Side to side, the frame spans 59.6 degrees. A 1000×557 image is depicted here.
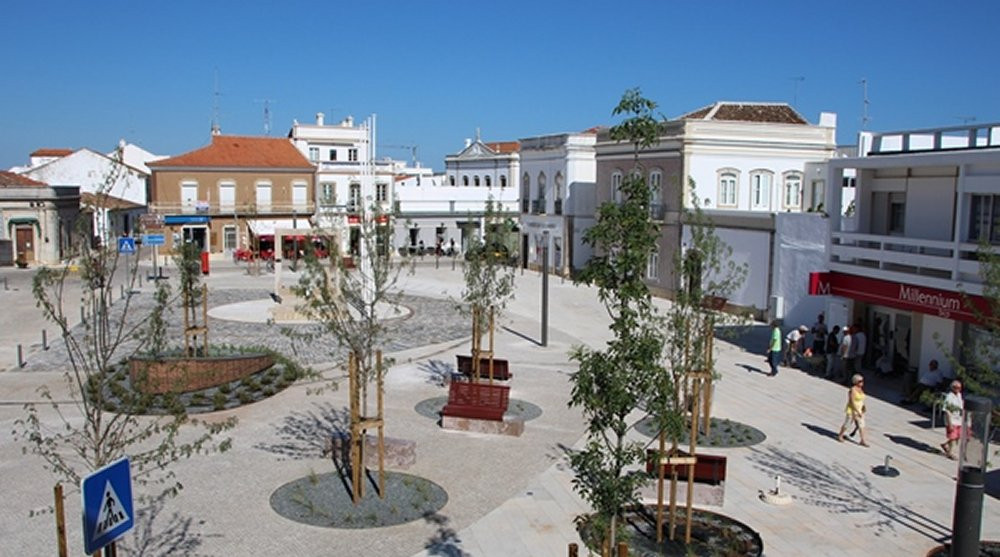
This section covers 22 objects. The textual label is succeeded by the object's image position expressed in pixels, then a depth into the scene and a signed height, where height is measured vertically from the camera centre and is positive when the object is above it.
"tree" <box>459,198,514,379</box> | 19.94 -1.59
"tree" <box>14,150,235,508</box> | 8.85 -1.74
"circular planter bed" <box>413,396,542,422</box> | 18.33 -4.35
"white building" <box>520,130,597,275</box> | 45.19 +0.66
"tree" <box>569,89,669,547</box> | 8.50 -1.52
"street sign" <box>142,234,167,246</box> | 37.22 -1.52
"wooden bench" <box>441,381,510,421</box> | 16.97 -3.79
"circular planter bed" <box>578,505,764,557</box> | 11.39 -4.45
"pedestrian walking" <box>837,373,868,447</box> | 16.44 -3.68
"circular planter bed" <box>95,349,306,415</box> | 18.34 -4.16
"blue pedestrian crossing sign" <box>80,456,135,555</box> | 6.00 -2.14
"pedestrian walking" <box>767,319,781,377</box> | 22.56 -3.64
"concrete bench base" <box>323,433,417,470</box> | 14.45 -4.09
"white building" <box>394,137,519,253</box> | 58.50 -0.23
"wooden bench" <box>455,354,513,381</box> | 20.53 -3.81
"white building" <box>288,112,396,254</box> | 59.38 +3.09
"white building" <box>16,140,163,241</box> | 64.75 +2.21
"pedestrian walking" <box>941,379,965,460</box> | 15.55 -3.73
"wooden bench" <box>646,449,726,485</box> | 12.80 -3.82
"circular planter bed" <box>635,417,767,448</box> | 16.42 -4.38
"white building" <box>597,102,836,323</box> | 36.16 +1.92
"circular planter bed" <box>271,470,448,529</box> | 12.41 -4.41
